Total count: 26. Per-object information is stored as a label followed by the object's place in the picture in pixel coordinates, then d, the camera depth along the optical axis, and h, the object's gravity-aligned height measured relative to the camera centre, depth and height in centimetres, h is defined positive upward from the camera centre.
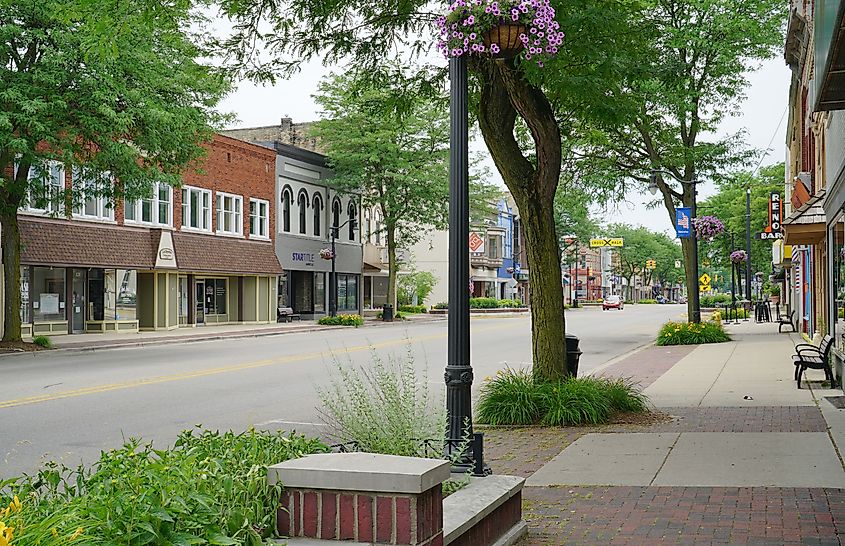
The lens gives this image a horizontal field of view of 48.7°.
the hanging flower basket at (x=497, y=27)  749 +227
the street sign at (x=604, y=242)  8998 +552
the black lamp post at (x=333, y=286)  4897 +83
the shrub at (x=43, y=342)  2772 -110
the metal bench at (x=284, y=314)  4884 -63
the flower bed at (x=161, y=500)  355 -82
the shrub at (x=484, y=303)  7412 -26
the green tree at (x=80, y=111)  2361 +509
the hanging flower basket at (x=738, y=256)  4797 +210
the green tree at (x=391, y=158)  5119 +793
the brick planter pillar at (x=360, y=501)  423 -92
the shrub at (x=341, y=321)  4562 -95
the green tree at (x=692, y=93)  2622 +585
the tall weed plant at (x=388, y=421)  605 -81
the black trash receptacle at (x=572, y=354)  1412 -83
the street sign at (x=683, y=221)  2909 +238
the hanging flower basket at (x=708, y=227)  3222 +245
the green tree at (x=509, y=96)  1222 +272
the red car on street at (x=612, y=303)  8788 -44
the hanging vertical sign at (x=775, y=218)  3525 +302
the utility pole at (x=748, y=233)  5106 +348
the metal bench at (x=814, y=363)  1588 -115
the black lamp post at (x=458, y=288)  688 +9
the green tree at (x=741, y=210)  6162 +609
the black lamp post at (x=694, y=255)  2932 +138
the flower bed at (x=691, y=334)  2973 -118
